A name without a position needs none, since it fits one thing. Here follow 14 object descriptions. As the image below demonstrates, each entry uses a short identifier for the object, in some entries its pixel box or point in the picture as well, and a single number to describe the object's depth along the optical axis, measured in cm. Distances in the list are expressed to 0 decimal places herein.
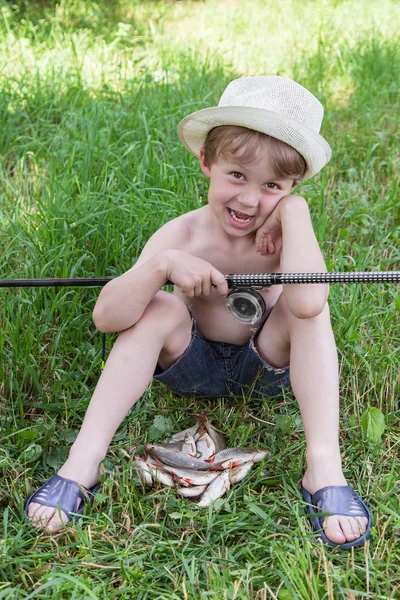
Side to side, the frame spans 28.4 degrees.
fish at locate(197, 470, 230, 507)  225
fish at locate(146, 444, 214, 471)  238
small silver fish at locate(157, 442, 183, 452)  246
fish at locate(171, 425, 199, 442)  252
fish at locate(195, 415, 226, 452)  251
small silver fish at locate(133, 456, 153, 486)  231
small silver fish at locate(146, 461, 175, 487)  230
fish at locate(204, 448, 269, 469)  237
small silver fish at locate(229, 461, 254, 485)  232
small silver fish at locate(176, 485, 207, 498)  228
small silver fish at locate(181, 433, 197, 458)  244
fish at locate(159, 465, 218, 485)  231
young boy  222
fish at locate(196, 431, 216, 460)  244
